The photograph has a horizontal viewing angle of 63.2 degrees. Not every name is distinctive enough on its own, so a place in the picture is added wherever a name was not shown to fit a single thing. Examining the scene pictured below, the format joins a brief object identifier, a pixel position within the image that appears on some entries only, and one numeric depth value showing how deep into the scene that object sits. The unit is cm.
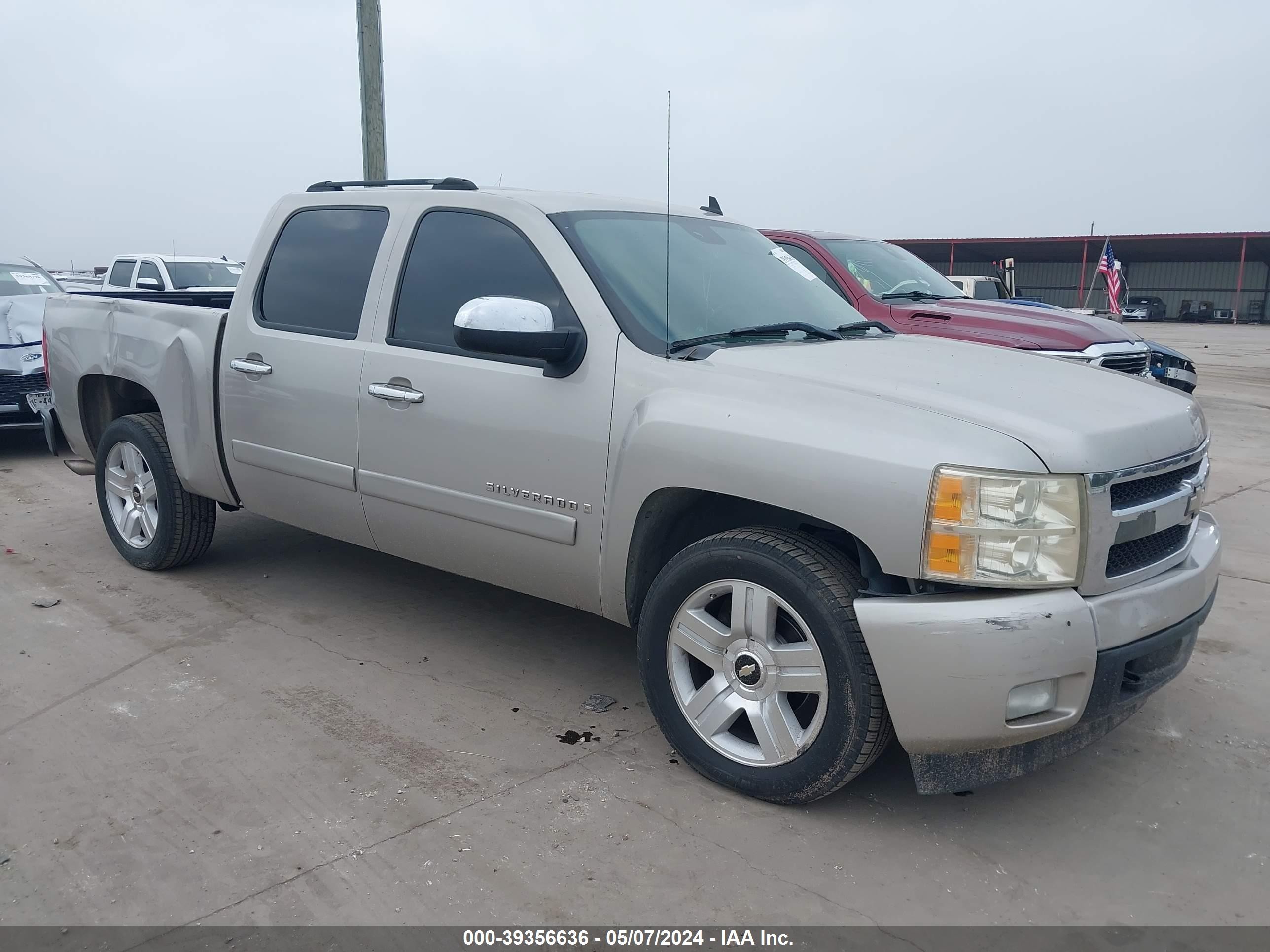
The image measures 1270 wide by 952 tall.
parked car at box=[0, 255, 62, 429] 812
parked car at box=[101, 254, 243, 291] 1404
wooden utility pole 880
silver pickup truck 267
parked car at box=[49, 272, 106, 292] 1543
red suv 719
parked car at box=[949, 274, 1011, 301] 1122
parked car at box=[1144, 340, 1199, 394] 922
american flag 2367
